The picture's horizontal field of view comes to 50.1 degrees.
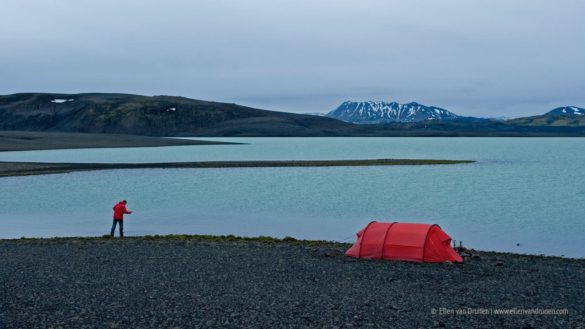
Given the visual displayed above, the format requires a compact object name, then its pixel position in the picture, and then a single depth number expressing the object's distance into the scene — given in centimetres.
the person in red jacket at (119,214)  2481
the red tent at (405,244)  1922
